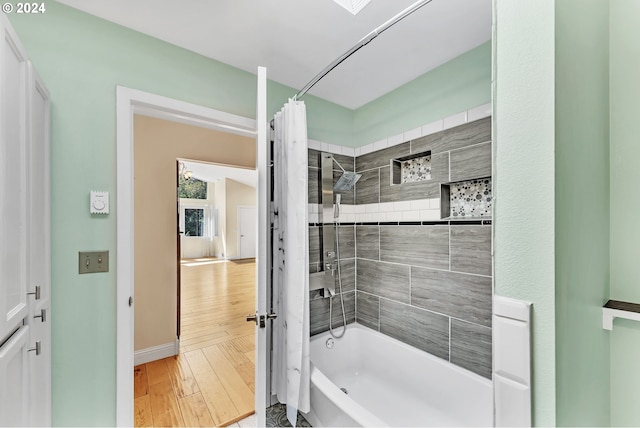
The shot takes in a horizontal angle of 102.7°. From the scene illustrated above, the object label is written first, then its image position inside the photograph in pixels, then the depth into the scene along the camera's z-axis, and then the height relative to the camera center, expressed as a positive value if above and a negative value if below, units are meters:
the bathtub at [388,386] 1.42 -1.13
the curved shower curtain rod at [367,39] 1.02 +0.83
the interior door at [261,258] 1.17 -0.21
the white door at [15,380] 0.76 -0.55
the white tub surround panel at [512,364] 0.51 -0.31
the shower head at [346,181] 2.13 +0.28
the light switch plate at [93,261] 1.27 -0.24
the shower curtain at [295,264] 1.51 -0.31
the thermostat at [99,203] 1.28 +0.06
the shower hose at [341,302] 2.13 -0.76
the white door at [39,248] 0.98 -0.14
